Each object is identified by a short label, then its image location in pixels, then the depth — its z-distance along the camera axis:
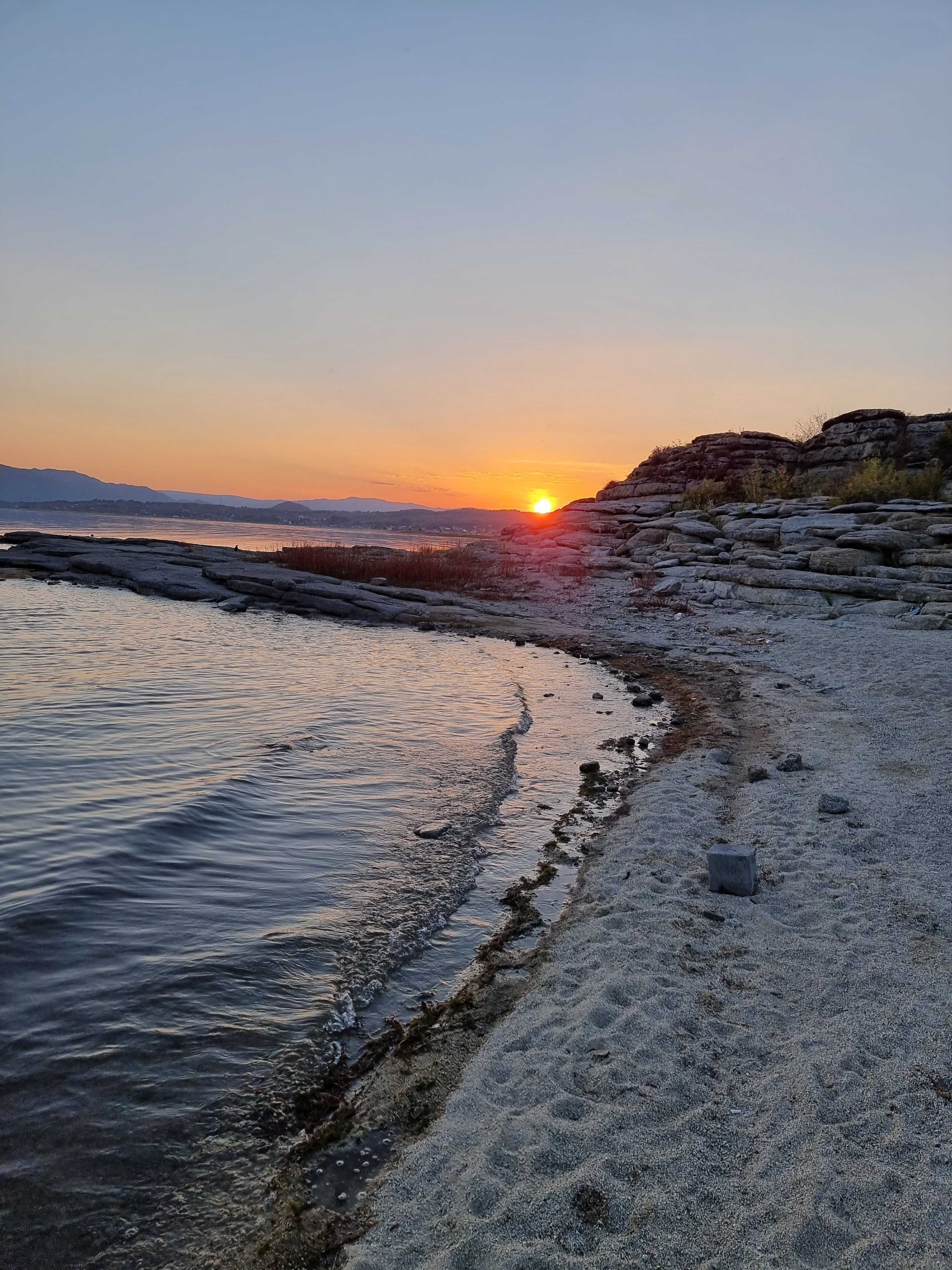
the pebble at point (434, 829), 7.28
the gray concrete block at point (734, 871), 5.70
